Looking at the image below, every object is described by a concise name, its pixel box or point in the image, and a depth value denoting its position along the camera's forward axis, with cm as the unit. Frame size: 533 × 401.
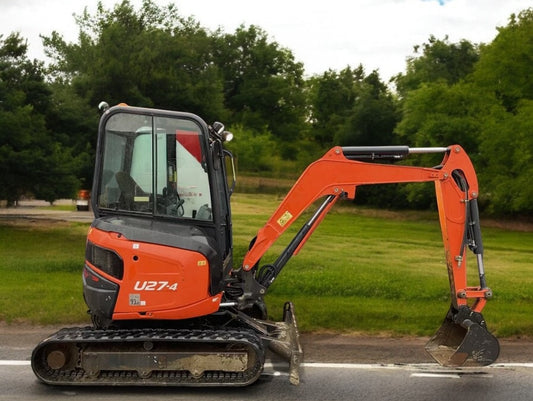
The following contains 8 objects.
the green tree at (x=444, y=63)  5144
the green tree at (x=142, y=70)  2584
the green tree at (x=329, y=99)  6794
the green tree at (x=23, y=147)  1900
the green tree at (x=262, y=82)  6975
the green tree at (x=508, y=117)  2942
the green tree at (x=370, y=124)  5238
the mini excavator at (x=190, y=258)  703
